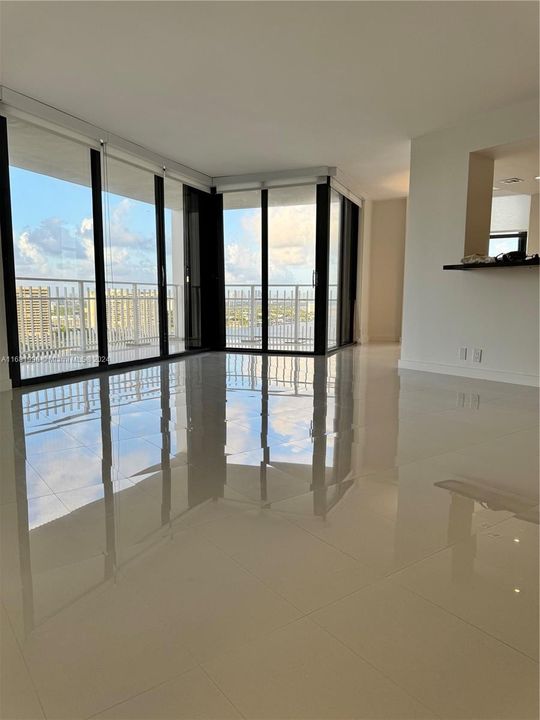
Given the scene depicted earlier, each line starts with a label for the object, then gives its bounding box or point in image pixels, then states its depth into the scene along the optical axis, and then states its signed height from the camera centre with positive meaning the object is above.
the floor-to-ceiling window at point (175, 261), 6.34 +0.53
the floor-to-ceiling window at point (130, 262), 5.34 +0.45
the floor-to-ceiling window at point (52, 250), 4.43 +0.49
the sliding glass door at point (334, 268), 6.85 +0.49
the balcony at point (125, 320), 5.13 -0.26
